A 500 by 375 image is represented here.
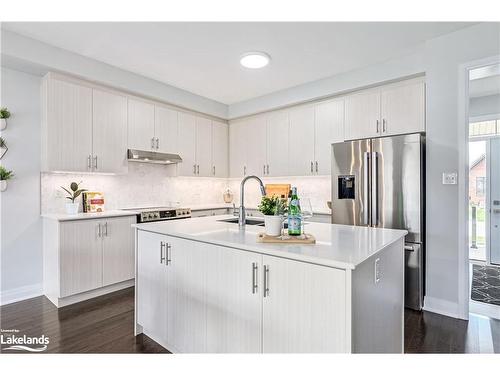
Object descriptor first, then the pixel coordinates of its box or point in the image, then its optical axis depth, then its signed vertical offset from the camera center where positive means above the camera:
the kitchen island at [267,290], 1.27 -0.57
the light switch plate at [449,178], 2.65 +0.08
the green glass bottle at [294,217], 1.65 -0.18
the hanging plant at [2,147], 2.87 +0.41
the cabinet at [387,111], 3.02 +0.89
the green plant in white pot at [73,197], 3.11 -0.12
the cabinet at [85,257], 2.87 -0.78
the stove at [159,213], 3.53 -0.36
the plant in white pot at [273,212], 1.67 -0.16
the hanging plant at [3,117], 2.86 +0.73
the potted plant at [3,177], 2.84 +0.11
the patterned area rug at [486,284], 3.07 -1.23
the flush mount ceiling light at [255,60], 2.99 +1.41
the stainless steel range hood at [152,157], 3.66 +0.42
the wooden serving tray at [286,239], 1.55 -0.30
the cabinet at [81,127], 3.03 +0.70
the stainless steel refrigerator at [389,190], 2.78 -0.04
